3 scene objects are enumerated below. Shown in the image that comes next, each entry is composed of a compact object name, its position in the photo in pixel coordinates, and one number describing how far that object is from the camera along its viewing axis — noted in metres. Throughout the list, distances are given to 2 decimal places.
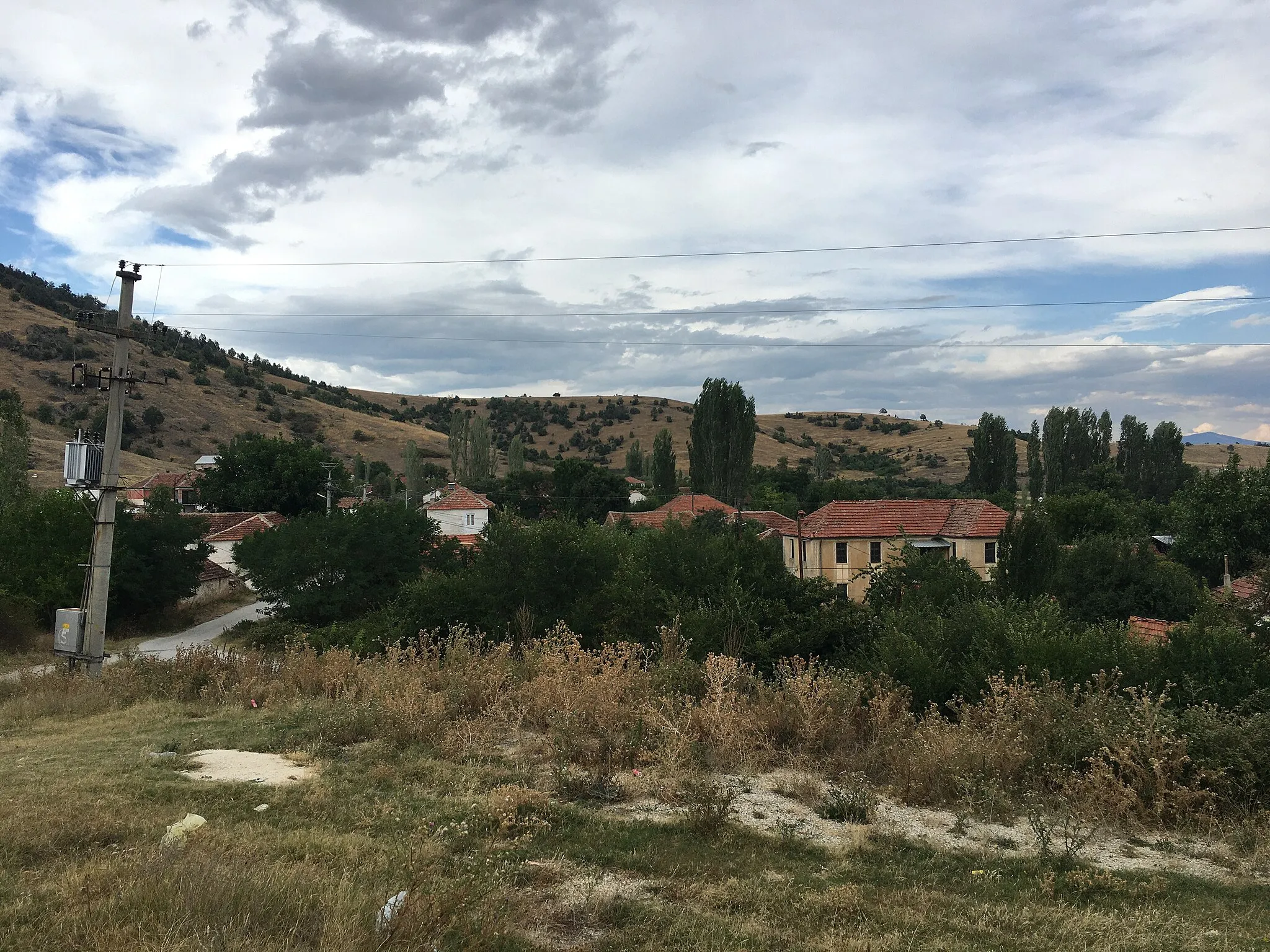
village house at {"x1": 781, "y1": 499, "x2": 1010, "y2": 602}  43.06
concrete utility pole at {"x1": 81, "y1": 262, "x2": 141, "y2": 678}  15.52
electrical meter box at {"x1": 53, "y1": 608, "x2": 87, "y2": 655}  15.66
